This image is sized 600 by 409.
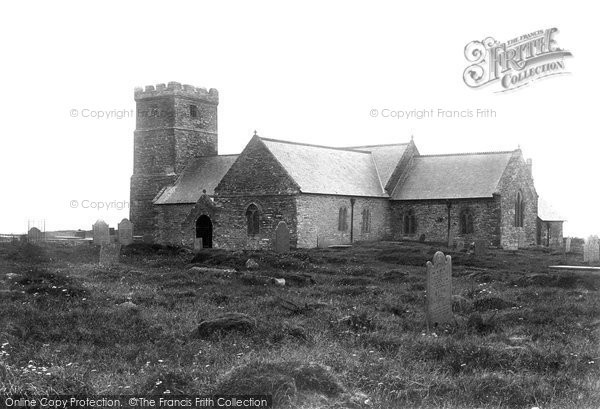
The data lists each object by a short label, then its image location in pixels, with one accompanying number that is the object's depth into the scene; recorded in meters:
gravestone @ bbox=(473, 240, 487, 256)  29.99
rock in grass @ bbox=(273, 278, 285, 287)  18.44
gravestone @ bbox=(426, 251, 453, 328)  12.40
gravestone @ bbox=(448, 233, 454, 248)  35.74
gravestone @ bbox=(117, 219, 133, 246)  38.59
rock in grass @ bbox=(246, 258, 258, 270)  23.00
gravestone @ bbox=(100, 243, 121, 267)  23.80
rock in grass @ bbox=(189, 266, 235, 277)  20.16
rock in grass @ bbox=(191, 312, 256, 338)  11.02
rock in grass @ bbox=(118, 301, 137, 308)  13.48
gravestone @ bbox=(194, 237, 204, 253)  34.45
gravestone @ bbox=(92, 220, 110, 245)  36.12
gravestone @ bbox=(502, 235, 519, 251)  37.09
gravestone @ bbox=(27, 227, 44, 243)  38.22
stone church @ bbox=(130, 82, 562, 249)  35.88
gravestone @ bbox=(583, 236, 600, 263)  27.09
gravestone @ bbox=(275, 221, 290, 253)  30.03
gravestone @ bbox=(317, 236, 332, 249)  35.88
